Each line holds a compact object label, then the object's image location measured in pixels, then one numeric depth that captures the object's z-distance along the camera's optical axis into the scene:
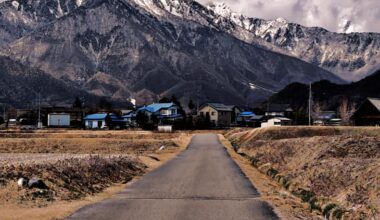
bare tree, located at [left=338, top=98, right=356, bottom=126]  131.25
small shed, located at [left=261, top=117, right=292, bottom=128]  112.55
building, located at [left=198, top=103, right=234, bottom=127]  175.00
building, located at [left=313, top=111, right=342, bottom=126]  166.19
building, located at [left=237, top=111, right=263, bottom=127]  177.52
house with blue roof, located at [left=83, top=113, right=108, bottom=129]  159.51
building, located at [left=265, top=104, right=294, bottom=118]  188.31
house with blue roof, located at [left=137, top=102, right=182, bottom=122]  160.00
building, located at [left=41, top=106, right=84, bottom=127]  176.46
